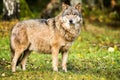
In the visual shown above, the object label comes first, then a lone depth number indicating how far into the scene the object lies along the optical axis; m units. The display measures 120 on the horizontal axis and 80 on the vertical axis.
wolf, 12.83
